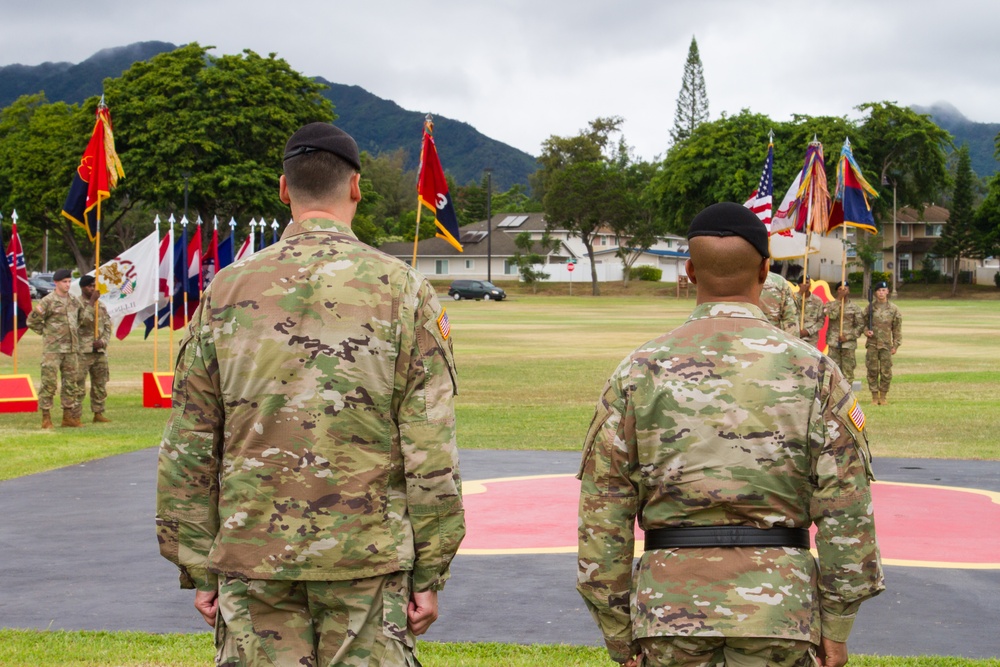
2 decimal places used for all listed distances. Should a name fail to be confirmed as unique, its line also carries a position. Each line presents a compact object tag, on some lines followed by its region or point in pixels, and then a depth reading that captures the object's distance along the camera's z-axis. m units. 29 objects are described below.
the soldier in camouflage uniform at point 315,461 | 3.40
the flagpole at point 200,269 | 22.29
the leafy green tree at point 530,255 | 92.38
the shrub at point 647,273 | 97.62
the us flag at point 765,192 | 21.62
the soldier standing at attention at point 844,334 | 20.83
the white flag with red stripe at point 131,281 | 20.22
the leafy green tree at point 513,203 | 131.88
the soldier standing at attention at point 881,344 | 20.48
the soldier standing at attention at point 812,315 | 19.22
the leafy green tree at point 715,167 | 78.69
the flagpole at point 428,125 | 12.88
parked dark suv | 79.19
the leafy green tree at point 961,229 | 90.25
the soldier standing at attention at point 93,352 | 17.55
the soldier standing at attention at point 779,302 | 12.98
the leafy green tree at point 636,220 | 94.56
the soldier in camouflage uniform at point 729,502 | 3.30
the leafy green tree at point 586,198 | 93.81
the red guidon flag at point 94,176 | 18.52
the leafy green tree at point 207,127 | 62.69
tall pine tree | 122.12
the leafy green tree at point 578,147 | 124.06
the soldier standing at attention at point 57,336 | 16.91
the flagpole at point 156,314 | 20.39
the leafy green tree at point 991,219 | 86.50
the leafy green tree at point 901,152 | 81.38
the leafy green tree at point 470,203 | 129.25
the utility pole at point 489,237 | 92.38
